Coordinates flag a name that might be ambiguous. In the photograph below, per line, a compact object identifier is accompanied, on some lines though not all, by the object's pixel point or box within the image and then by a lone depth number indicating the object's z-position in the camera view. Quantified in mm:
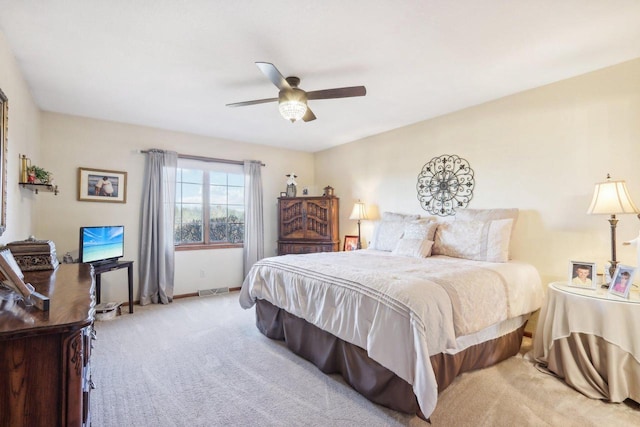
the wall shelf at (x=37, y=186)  2854
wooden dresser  949
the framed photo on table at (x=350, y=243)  5027
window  4938
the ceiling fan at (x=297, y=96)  2483
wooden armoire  5273
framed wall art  4059
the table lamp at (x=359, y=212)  4793
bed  1857
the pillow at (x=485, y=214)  3191
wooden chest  2049
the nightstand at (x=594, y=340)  1997
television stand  3574
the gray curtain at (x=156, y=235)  4402
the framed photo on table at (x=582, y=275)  2336
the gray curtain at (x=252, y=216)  5316
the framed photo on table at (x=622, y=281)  2104
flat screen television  3543
